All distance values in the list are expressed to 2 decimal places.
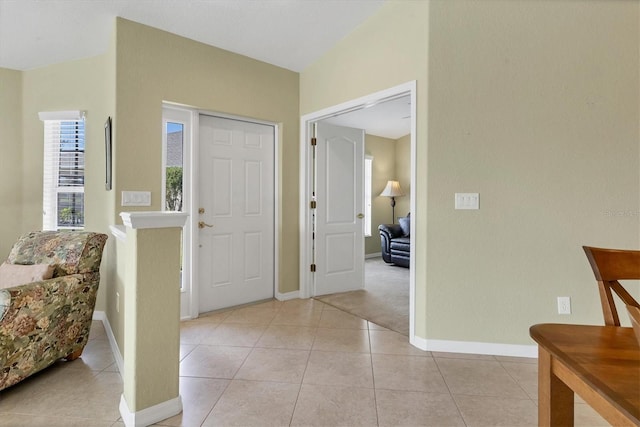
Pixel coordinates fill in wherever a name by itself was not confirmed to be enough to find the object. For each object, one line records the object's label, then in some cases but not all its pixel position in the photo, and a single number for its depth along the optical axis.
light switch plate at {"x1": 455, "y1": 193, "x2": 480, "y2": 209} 2.44
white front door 3.29
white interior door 3.94
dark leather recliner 5.66
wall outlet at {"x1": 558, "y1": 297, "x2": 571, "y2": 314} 2.32
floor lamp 6.77
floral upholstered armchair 1.84
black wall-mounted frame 2.79
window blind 3.32
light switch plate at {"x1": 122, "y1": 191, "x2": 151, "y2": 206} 2.71
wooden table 0.72
